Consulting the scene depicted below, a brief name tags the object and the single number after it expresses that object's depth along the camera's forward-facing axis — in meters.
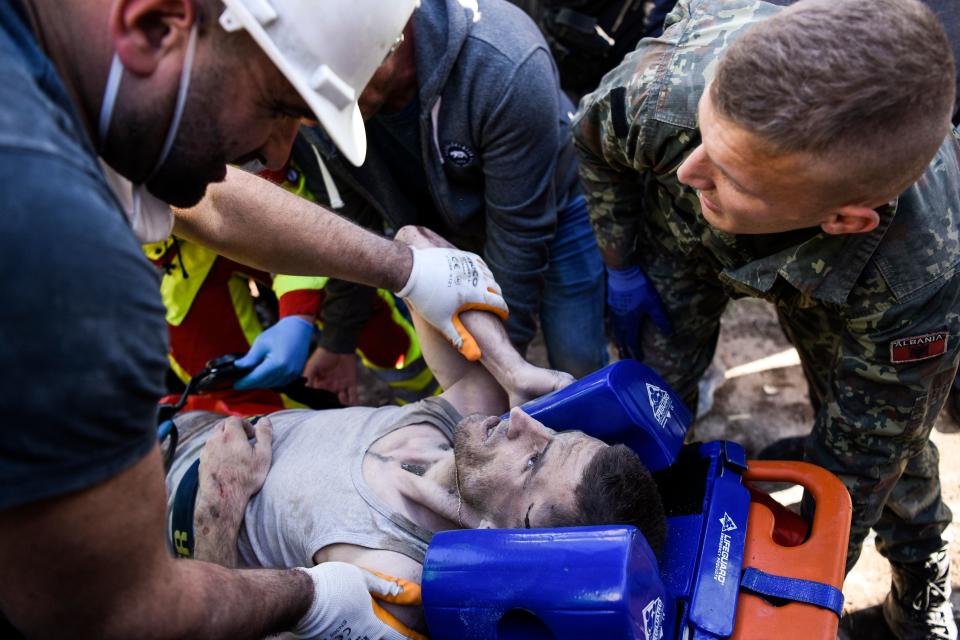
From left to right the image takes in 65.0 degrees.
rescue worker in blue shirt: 0.93
